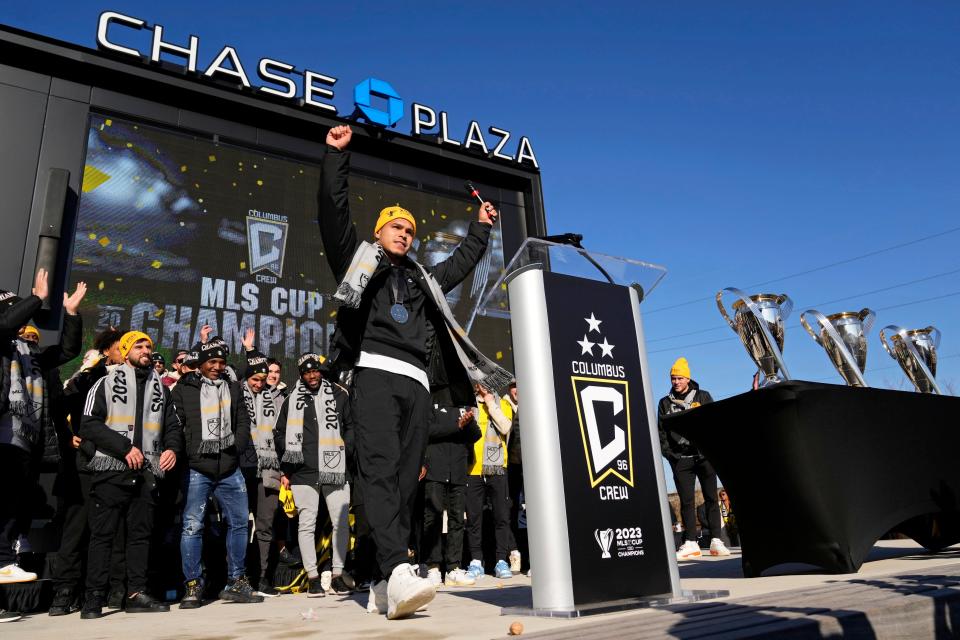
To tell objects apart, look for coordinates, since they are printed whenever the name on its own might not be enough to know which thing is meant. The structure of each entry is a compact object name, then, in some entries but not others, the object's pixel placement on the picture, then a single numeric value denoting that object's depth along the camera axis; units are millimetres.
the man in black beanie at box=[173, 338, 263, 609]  5137
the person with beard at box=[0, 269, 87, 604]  4223
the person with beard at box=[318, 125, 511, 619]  3229
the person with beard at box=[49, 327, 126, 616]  4789
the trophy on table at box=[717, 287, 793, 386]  4328
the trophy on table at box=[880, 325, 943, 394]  5758
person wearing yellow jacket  6691
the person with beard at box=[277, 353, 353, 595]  6059
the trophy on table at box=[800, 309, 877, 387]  4961
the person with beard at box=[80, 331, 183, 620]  4570
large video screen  8312
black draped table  3957
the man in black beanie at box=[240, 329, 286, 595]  6297
